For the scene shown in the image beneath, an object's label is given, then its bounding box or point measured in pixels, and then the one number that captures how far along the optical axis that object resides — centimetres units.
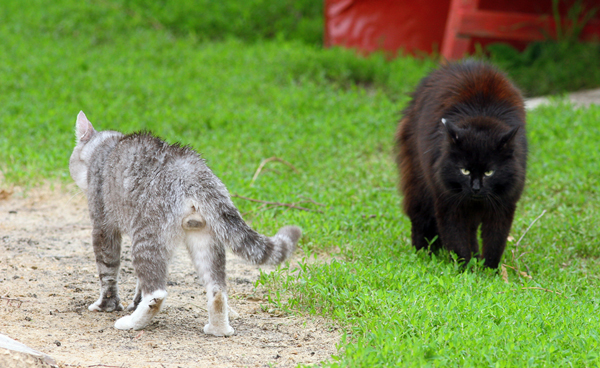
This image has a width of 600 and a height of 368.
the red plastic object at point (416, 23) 2173
